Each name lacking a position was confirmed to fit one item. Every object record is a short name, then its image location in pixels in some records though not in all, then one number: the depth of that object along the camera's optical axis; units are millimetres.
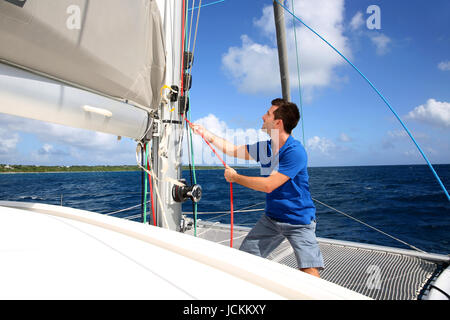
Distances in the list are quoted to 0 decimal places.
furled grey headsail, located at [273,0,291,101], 2350
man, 1391
